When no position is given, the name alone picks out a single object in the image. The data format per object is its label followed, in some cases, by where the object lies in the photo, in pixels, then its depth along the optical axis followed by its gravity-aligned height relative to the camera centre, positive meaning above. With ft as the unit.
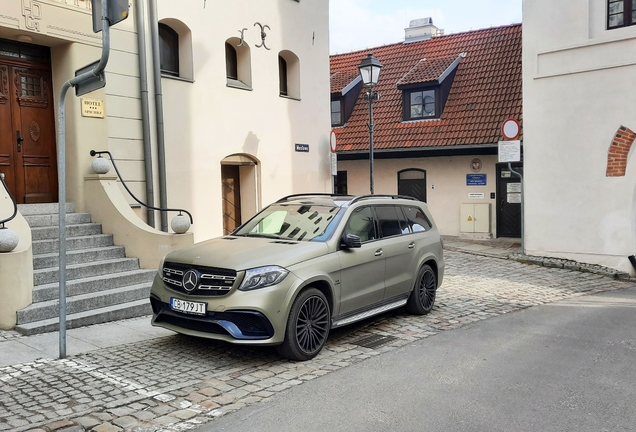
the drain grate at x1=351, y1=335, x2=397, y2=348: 22.77 -6.07
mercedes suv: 19.39 -3.02
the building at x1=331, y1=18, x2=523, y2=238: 64.08 +7.22
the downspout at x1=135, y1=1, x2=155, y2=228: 35.45 +5.61
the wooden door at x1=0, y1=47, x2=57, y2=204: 30.71 +3.71
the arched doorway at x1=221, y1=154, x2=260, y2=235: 46.19 +0.20
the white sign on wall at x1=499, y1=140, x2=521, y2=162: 47.91 +3.01
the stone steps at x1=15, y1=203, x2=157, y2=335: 23.86 -3.75
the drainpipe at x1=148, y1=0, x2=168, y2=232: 36.24 +5.53
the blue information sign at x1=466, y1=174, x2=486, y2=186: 65.36 +0.92
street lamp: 44.27 +9.11
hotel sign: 32.35 +5.14
